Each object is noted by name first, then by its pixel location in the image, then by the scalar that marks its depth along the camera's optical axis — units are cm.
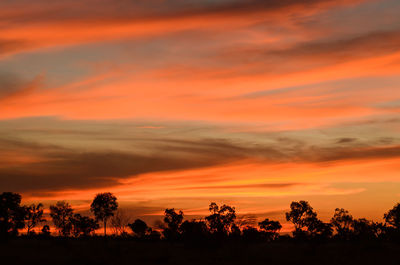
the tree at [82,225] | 14312
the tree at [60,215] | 14038
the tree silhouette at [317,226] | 12839
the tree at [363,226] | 12098
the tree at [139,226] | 12761
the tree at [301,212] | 13350
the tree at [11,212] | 10350
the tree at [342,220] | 12805
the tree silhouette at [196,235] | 6034
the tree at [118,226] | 6780
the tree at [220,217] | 10004
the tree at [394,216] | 12875
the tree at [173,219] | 11611
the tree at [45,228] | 14180
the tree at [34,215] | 13088
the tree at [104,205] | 11669
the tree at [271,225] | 14250
